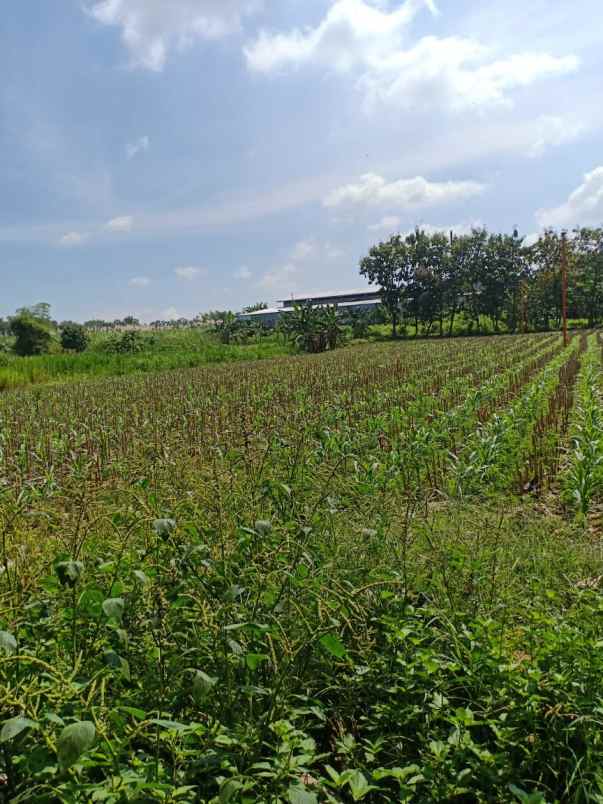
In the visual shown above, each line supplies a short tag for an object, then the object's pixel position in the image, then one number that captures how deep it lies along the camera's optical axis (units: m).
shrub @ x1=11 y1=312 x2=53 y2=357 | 30.91
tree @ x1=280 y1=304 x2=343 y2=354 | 37.56
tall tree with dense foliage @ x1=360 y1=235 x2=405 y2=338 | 52.81
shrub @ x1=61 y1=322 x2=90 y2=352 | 34.06
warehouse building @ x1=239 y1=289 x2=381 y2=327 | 65.88
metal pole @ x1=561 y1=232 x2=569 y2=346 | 26.98
